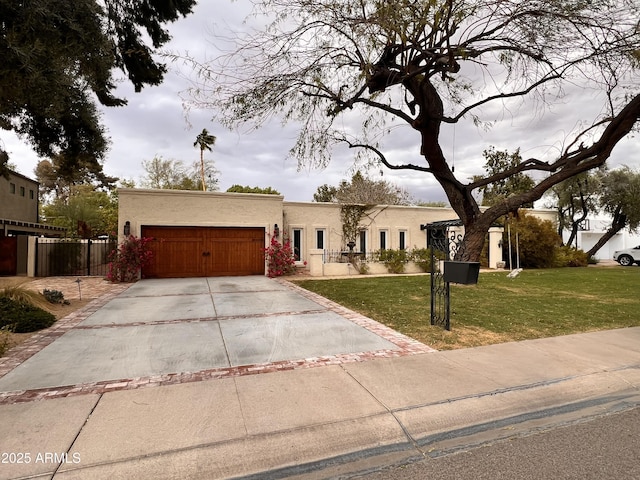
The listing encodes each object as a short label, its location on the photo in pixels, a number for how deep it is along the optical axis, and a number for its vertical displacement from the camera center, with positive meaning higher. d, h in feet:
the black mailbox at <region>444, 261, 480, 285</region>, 17.90 -1.30
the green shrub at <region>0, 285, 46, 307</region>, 22.70 -3.05
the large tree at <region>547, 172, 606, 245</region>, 75.86 +11.14
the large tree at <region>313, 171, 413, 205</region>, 106.22 +17.78
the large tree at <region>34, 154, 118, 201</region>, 127.85 +26.23
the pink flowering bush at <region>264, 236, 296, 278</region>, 48.93 -1.67
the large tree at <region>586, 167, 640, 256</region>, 73.77 +10.43
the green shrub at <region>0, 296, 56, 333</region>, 19.27 -3.92
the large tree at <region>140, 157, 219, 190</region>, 112.78 +24.57
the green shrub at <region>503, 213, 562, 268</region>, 62.18 +0.84
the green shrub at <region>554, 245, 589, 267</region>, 66.08 -2.17
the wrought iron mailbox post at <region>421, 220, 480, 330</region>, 17.97 -1.28
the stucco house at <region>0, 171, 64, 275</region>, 51.88 +5.31
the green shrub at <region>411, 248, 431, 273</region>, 56.70 -1.76
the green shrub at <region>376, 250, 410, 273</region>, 55.01 -1.84
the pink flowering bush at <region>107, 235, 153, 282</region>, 43.14 -1.23
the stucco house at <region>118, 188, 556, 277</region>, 45.98 +3.02
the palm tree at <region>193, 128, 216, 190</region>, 112.98 +35.41
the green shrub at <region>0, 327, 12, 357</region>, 15.45 -4.38
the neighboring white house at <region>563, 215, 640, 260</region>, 94.74 +2.06
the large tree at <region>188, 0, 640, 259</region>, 20.17 +12.73
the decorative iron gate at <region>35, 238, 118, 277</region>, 50.01 -1.19
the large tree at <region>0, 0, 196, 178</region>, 16.76 +11.09
